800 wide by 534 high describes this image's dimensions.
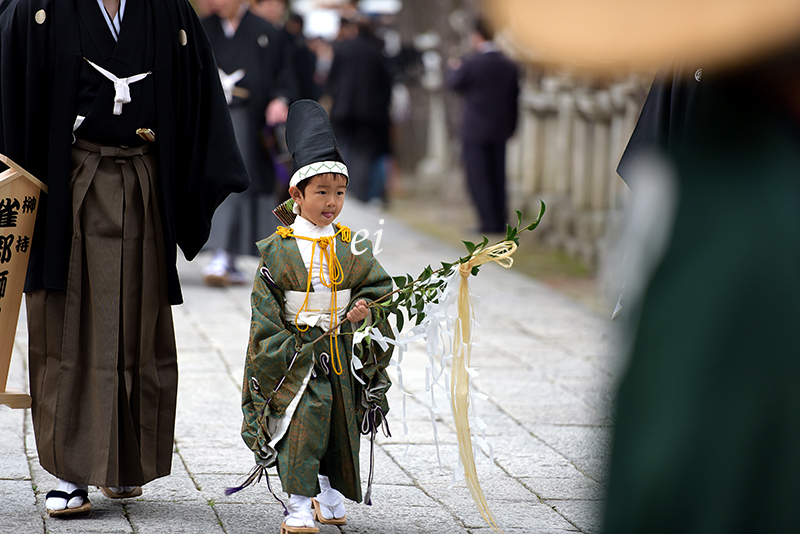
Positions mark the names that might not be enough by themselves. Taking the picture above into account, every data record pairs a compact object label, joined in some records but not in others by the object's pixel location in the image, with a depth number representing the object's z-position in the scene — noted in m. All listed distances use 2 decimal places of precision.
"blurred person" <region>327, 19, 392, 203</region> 26.61
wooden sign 6.43
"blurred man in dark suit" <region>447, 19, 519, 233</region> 23.03
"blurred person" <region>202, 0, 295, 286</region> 15.29
